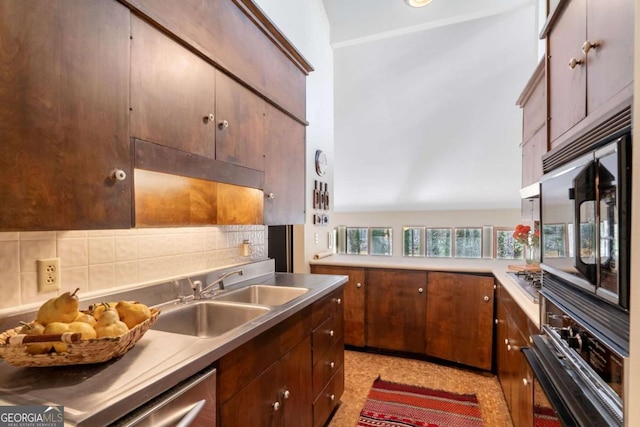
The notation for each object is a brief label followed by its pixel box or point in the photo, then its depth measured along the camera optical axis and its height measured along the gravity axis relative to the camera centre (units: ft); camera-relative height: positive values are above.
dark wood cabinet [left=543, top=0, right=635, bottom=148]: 2.69 +1.57
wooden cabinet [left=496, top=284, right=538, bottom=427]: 5.07 -2.77
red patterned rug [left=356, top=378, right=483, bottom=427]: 7.12 -4.49
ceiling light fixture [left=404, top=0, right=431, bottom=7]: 9.12 +5.99
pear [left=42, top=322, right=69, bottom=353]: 2.73 -0.97
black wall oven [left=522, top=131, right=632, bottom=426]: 2.43 -0.65
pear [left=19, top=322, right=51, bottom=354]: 2.67 -1.01
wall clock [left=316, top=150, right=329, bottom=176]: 10.16 +1.72
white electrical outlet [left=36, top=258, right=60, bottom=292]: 3.88 -0.68
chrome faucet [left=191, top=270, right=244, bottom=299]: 5.68 -1.25
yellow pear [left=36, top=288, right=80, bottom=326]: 2.97 -0.86
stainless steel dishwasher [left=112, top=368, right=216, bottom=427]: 2.73 -1.74
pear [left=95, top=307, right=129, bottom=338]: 2.99 -1.01
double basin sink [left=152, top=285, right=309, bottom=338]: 4.93 -1.56
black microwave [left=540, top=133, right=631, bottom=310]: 2.38 -0.05
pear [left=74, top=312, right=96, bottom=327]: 3.06 -0.95
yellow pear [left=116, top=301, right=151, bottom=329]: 3.35 -1.00
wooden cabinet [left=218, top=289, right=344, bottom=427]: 3.91 -2.35
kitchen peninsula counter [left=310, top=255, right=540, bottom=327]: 9.17 -1.50
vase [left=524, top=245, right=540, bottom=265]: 8.48 -1.03
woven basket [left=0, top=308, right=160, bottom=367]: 2.66 -1.15
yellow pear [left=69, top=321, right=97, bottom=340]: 2.84 -0.98
